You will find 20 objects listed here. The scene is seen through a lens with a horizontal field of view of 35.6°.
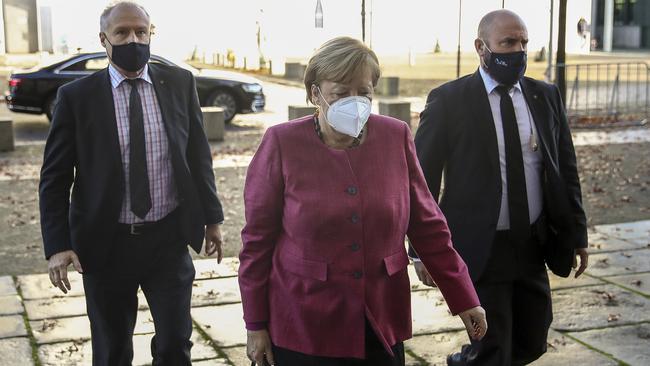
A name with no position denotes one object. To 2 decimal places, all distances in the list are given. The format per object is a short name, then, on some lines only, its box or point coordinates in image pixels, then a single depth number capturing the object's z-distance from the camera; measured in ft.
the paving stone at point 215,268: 24.40
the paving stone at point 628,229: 28.60
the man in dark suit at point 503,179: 14.03
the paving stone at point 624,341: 17.61
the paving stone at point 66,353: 17.82
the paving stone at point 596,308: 19.92
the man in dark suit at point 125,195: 13.29
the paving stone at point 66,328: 19.19
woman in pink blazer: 9.94
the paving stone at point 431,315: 19.72
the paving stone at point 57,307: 20.75
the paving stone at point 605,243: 26.76
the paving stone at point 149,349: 17.99
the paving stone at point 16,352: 17.83
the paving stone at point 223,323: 19.07
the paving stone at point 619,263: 24.23
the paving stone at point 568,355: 17.51
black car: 61.98
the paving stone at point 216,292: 21.89
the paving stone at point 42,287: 22.44
